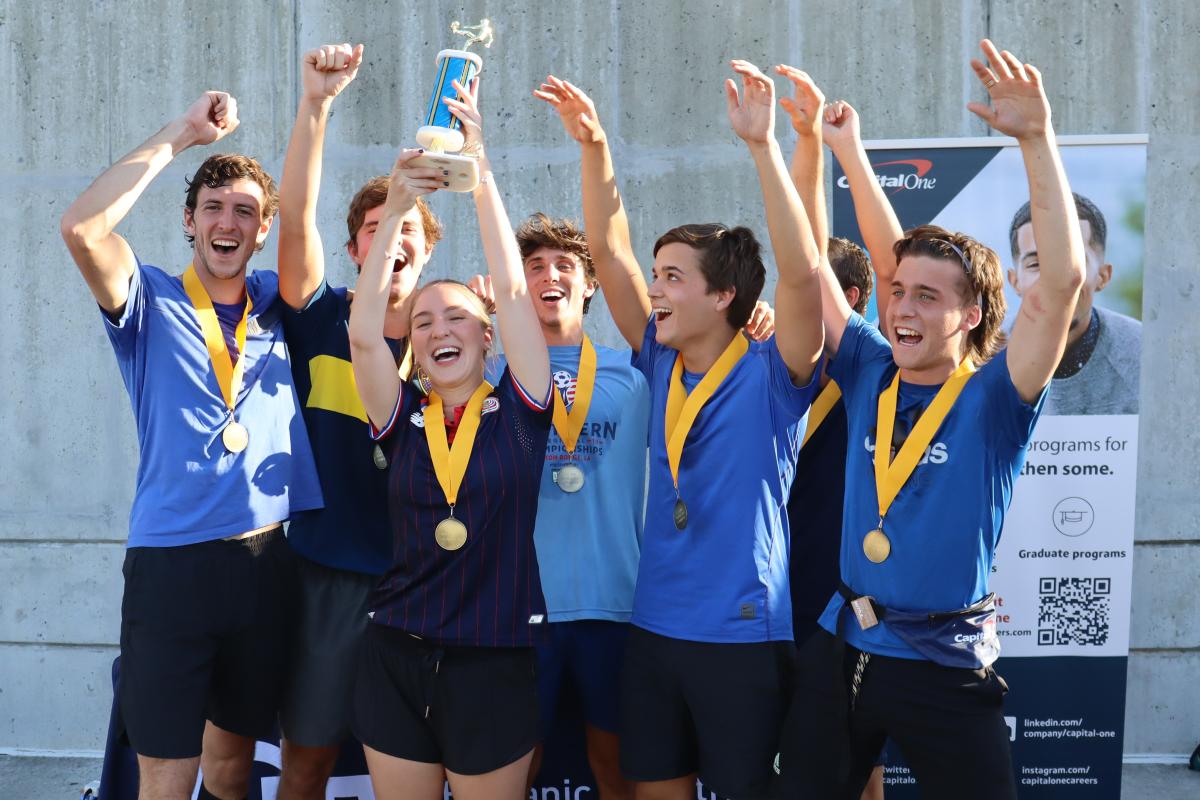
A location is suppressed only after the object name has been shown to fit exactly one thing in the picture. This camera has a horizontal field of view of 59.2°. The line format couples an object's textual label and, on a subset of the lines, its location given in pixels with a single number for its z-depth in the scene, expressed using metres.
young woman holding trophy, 2.57
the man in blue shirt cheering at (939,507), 2.33
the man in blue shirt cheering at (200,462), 2.78
